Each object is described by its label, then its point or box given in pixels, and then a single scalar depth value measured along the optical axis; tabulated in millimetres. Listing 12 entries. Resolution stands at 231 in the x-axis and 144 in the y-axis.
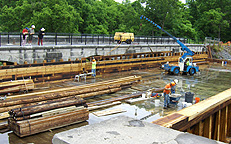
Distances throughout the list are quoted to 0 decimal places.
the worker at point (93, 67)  24156
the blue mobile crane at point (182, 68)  27719
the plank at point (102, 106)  14145
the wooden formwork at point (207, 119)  11609
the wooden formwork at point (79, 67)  19500
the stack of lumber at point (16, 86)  17044
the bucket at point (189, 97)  15359
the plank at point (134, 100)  16000
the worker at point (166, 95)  14812
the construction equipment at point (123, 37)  33412
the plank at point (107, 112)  13242
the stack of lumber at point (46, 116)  10219
